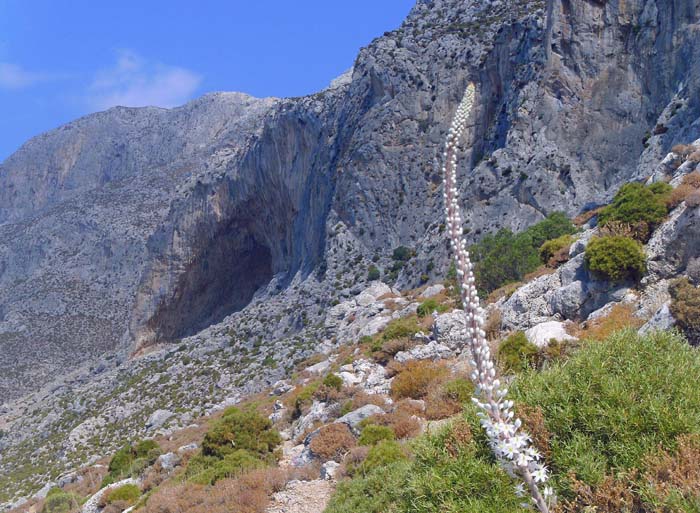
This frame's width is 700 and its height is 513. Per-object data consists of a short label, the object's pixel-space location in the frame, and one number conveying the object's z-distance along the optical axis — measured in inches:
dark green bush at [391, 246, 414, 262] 1979.6
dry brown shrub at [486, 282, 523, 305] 878.0
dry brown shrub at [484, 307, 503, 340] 759.7
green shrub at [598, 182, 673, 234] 738.8
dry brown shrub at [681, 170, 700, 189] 733.9
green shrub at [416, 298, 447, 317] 1048.2
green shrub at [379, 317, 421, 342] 914.1
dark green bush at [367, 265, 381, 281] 1947.6
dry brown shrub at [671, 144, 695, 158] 904.3
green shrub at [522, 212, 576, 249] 1248.8
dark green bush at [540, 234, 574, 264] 931.0
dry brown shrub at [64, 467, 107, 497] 1033.6
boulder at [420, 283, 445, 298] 1364.5
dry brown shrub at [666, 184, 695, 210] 722.8
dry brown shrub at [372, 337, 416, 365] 862.7
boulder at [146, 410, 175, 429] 1686.8
